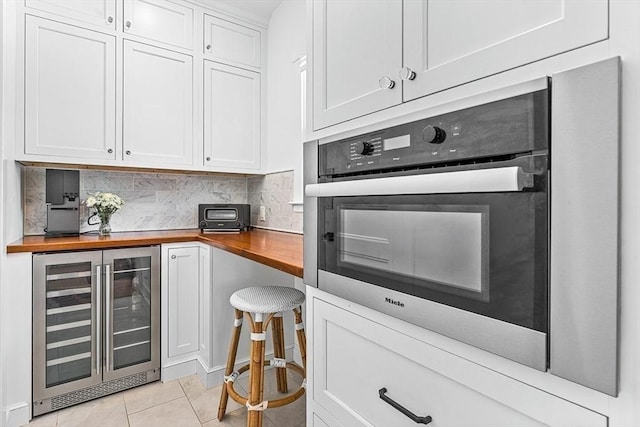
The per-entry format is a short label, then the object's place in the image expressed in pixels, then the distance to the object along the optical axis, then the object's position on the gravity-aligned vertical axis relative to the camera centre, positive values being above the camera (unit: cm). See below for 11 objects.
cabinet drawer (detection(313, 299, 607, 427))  62 -38
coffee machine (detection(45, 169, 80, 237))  225 +4
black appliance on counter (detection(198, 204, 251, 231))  272 -6
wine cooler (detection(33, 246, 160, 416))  198 -69
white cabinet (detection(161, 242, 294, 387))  227 -64
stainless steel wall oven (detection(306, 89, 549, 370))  59 -2
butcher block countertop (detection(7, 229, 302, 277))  150 -19
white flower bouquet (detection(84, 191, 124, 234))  237 +2
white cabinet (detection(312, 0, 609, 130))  57 +35
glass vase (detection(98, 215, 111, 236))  243 -11
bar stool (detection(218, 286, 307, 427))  163 -65
